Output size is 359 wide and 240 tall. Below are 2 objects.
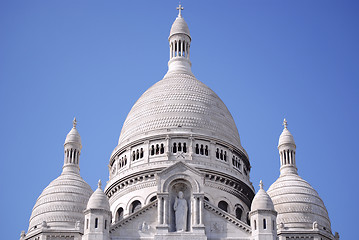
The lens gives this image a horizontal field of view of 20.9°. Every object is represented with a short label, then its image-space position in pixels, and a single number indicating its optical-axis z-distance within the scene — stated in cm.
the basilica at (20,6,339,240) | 6519
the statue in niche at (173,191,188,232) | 6494
